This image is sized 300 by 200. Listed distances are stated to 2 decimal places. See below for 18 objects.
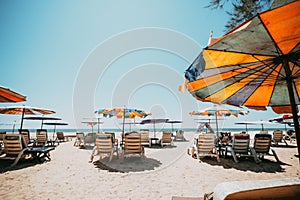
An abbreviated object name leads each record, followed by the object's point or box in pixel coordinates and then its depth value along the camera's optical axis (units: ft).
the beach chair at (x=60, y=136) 45.84
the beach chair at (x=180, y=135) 51.01
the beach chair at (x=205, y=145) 20.51
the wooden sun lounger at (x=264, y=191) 3.59
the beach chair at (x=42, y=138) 33.00
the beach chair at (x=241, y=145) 20.20
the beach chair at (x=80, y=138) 34.96
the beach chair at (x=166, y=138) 34.94
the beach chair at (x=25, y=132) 29.21
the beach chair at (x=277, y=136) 36.83
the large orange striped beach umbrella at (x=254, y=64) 5.10
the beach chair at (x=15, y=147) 17.95
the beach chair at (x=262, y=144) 20.40
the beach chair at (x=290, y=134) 49.57
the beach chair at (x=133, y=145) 19.76
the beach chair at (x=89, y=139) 34.06
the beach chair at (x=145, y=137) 32.91
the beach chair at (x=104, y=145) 19.53
